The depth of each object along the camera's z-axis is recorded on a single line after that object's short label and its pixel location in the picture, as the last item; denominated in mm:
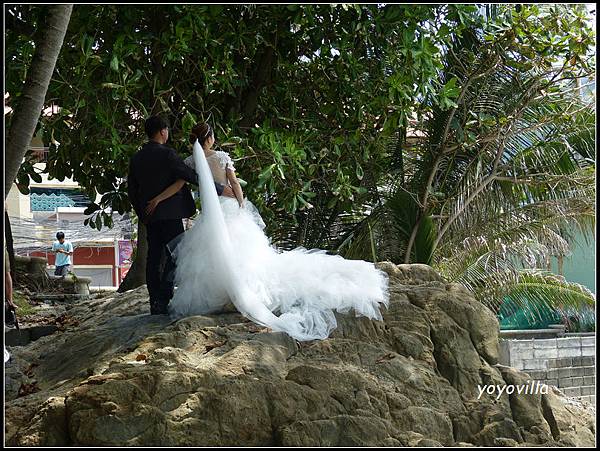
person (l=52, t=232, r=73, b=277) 17000
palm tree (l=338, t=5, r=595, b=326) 12812
